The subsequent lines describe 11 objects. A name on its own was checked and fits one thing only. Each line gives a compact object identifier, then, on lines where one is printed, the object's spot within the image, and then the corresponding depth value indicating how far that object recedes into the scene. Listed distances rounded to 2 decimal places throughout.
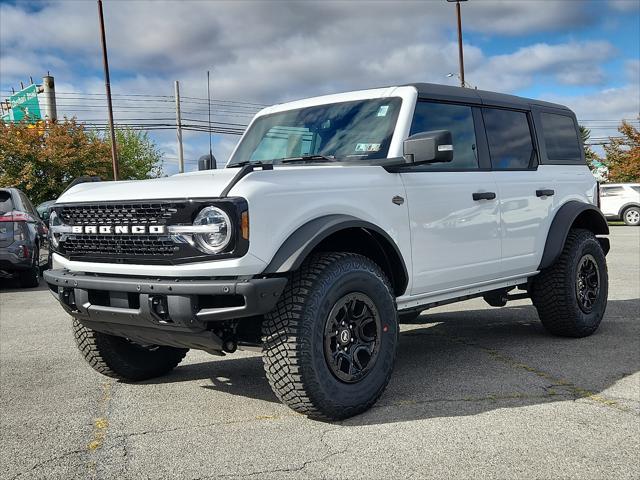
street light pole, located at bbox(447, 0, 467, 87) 29.84
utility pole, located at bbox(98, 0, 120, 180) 25.70
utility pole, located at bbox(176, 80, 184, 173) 34.64
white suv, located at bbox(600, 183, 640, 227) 24.72
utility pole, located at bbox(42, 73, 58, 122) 35.62
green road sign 43.74
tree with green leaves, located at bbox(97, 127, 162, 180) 40.82
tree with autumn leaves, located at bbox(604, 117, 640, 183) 34.25
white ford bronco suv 3.35
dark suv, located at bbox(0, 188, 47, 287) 9.91
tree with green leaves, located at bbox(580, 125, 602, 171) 46.02
